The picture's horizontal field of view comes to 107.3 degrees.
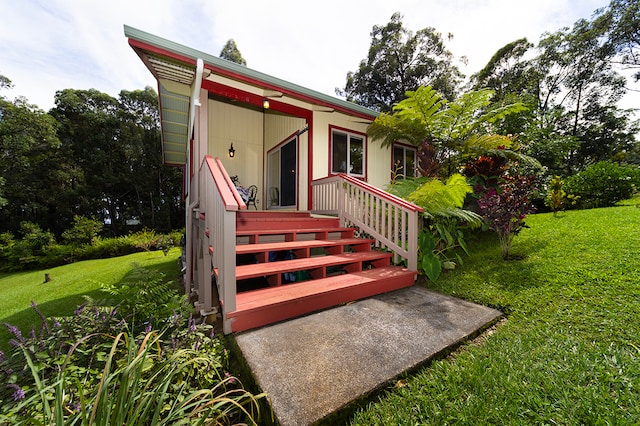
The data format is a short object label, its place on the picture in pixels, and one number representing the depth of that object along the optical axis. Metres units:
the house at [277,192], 2.38
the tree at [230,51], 16.56
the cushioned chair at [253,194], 6.80
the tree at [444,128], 5.02
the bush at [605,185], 5.88
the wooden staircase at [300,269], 2.19
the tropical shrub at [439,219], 3.28
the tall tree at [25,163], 12.42
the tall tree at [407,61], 14.20
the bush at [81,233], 10.61
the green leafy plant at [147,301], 1.92
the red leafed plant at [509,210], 3.40
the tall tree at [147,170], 15.92
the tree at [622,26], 13.01
